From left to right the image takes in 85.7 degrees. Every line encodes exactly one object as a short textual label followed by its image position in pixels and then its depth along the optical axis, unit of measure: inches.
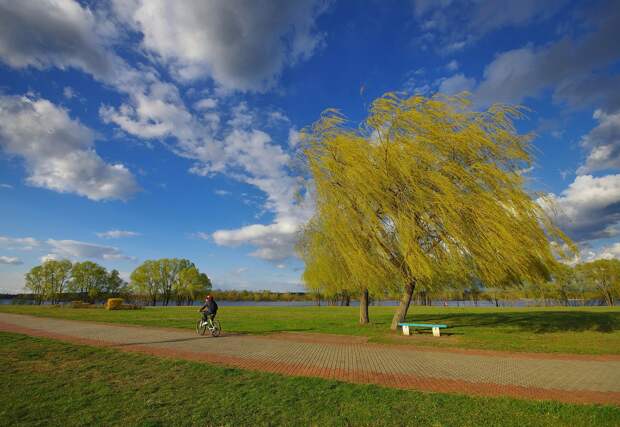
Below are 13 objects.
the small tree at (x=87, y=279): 3016.7
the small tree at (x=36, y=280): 2915.4
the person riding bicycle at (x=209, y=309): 623.2
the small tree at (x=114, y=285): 3260.3
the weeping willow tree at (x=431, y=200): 529.7
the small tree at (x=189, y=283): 3026.6
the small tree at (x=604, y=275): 2333.9
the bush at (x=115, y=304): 1478.8
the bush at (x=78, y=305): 1599.4
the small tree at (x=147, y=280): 2982.3
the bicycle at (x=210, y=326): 616.7
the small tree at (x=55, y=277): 2920.8
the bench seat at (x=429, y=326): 615.6
